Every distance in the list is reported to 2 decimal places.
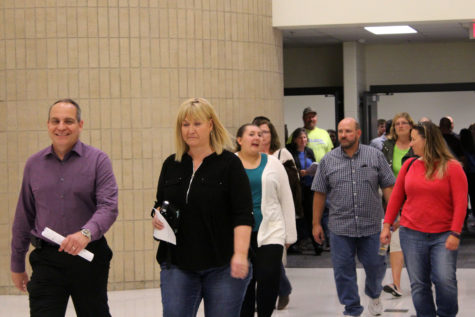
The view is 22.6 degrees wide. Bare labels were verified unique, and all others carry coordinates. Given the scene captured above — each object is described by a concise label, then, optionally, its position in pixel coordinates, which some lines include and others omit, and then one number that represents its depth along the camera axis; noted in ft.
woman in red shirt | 27.17
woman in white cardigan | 28.77
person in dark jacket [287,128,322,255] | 49.99
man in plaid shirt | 31.90
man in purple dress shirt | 21.34
